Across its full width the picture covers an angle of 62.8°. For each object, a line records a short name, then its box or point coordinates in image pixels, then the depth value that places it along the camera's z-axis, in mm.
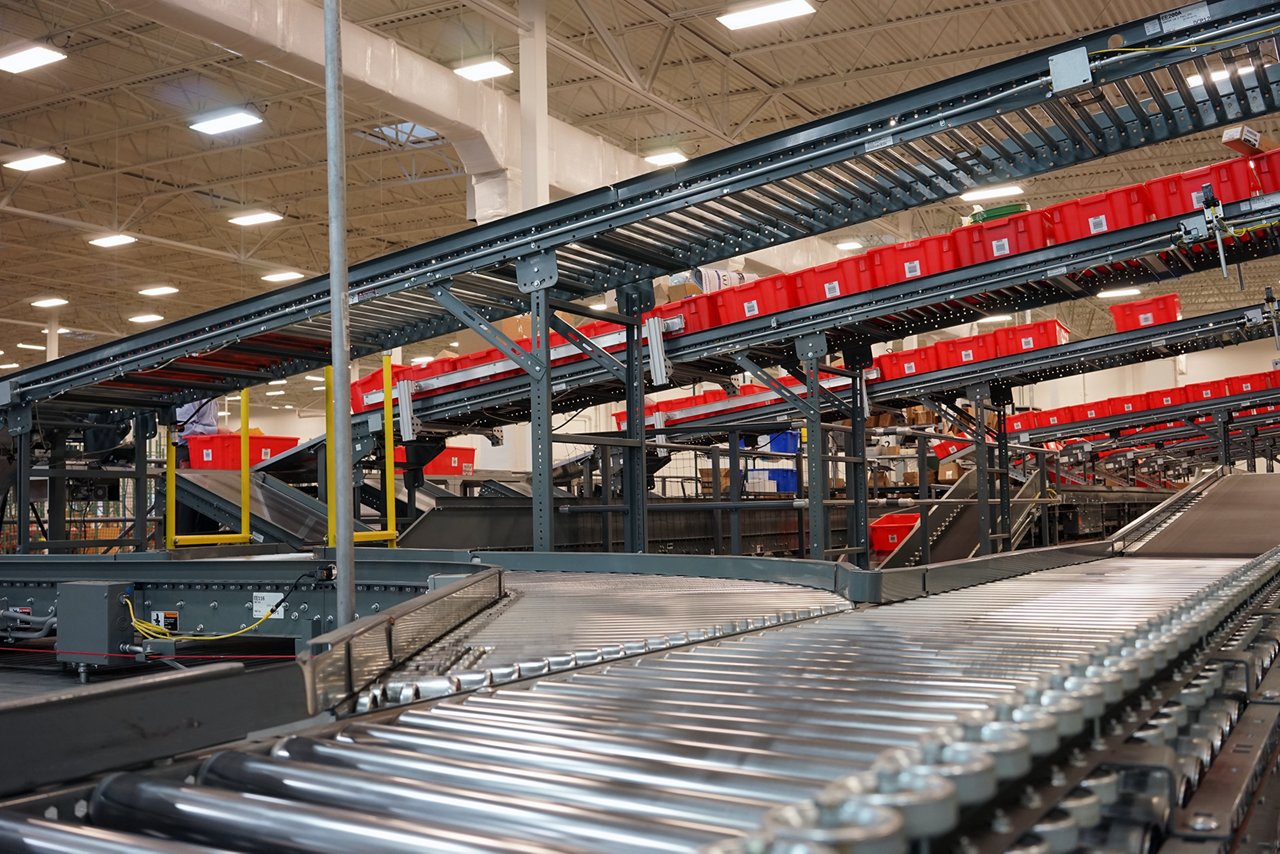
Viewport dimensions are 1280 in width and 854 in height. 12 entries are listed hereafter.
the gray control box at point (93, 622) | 6340
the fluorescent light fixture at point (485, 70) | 13734
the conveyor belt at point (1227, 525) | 8492
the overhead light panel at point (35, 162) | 16359
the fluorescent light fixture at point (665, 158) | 16866
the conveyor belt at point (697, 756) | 1140
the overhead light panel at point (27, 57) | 12102
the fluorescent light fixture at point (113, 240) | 19133
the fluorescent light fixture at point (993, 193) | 20156
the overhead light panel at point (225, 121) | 14312
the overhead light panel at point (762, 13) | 12102
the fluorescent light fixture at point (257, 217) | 18750
